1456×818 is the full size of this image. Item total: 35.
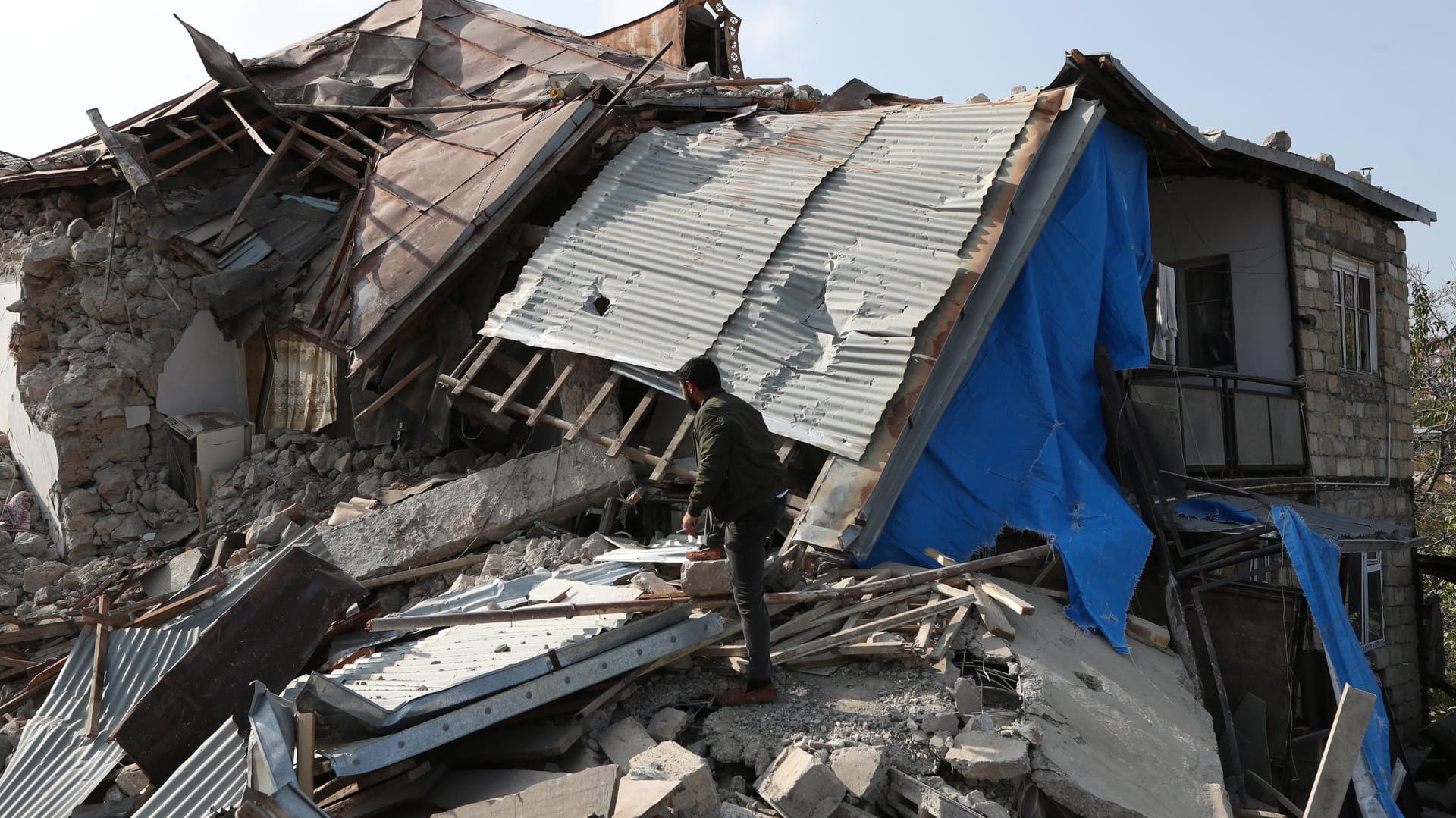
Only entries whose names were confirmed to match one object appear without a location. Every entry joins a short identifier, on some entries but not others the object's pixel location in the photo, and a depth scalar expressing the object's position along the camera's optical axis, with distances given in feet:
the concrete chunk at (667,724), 16.15
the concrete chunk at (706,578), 18.15
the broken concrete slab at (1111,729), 15.78
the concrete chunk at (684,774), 13.69
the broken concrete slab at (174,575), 27.45
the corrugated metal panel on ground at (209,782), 14.25
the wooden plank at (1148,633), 21.52
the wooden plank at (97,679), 18.11
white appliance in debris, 32.86
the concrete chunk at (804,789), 14.37
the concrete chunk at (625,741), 15.49
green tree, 56.39
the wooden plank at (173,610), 21.48
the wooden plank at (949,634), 18.07
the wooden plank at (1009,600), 19.31
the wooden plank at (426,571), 24.52
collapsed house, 16.74
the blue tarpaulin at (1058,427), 22.22
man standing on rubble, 16.67
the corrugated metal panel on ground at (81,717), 16.87
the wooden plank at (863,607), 18.71
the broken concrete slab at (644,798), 12.82
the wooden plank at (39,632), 22.74
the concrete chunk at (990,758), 15.38
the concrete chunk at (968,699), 16.74
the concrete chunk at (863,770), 14.84
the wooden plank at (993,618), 18.52
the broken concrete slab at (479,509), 25.12
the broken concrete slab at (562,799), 12.68
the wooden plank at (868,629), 18.11
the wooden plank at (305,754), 13.35
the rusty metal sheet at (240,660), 16.01
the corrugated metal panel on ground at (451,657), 15.46
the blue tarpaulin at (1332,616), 22.85
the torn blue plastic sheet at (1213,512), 25.62
